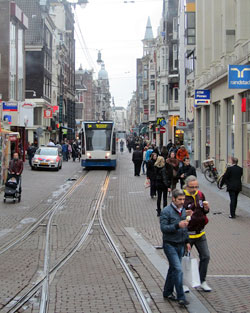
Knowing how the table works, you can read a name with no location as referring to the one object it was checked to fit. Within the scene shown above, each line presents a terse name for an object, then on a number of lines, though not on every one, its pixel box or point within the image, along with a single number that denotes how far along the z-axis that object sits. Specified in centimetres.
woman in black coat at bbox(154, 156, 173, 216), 1444
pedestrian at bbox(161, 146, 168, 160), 2403
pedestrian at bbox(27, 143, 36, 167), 3422
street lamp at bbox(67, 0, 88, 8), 2193
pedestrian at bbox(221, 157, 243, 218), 1377
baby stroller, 1729
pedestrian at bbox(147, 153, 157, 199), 1756
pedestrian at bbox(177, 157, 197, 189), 1612
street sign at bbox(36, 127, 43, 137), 3891
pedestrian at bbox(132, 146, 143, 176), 2635
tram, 3103
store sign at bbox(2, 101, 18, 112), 3209
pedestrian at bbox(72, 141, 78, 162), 4262
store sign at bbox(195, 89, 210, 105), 2680
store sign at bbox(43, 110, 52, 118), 5212
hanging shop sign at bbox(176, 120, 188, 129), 3461
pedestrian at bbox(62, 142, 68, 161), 4200
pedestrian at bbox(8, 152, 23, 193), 1767
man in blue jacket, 651
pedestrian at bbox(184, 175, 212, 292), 717
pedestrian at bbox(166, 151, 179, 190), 1631
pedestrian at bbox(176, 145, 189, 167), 2108
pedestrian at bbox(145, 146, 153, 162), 2484
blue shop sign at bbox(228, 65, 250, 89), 1742
